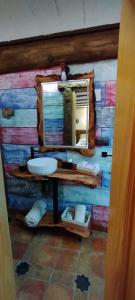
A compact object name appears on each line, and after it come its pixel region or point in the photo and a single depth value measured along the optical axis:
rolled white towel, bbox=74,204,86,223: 2.14
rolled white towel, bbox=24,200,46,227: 2.22
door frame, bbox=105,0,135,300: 0.53
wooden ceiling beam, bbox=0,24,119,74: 1.85
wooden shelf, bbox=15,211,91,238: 2.11
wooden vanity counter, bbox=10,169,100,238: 1.94
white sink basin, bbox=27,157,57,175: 1.99
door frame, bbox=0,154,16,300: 0.85
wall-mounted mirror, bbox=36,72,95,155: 2.09
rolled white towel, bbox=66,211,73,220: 2.21
